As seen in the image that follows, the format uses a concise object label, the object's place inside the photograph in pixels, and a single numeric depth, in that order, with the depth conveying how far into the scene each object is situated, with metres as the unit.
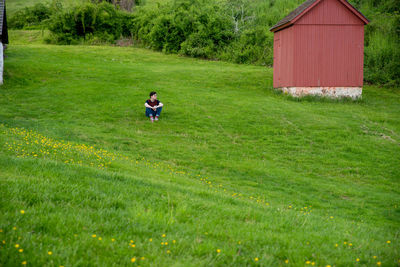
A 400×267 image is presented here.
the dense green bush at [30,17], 57.44
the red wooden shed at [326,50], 26.17
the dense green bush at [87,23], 47.19
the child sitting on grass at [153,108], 18.71
